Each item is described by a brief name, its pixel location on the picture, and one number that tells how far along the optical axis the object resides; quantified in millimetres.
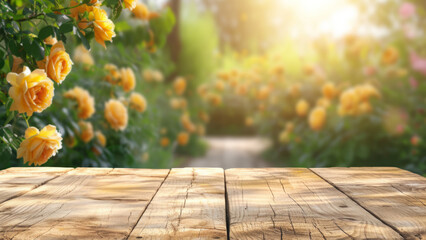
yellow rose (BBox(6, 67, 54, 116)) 1102
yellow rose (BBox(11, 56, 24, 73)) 1267
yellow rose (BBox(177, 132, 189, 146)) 4676
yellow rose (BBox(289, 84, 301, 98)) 4629
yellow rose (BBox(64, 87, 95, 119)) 2166
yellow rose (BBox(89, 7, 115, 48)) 1185
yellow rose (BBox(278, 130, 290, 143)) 4596
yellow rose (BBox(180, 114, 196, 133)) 4891
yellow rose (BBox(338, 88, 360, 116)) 3305
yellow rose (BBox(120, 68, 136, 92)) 2471
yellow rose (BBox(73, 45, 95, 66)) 2434
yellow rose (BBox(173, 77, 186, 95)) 4879
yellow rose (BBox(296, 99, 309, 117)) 4273
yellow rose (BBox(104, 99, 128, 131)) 2309
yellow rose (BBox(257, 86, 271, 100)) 5078
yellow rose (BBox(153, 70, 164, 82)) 4047
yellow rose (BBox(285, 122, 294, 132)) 4562
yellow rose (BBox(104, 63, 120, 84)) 2480
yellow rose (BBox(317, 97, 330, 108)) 3948
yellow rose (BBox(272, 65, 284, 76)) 4840
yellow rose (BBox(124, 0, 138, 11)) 1209
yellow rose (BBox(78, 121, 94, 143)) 2234
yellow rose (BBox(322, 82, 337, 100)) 3855
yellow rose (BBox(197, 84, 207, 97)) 5793
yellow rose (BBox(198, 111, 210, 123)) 6045
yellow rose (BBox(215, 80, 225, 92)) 6094
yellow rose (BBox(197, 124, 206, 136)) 5949
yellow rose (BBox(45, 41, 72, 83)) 1175
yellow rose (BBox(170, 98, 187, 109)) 4868
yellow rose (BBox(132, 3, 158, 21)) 2814
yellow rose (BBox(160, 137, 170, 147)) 4398
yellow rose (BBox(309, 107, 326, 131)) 3691
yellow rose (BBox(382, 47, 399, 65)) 3592
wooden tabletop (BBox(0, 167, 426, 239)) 778
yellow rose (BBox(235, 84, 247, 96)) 5922
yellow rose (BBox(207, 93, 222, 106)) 6062
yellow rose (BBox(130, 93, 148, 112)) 2664
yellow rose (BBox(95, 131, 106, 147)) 2373
